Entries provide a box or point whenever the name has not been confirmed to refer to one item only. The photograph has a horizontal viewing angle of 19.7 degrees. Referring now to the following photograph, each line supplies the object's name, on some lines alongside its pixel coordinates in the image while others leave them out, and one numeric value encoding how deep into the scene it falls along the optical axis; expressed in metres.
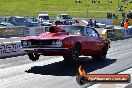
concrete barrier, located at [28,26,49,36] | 38.22
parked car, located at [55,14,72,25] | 53.86
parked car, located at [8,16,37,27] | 48.99
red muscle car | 13.70
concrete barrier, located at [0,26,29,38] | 36.38
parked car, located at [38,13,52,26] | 52.66
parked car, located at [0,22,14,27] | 45.79
